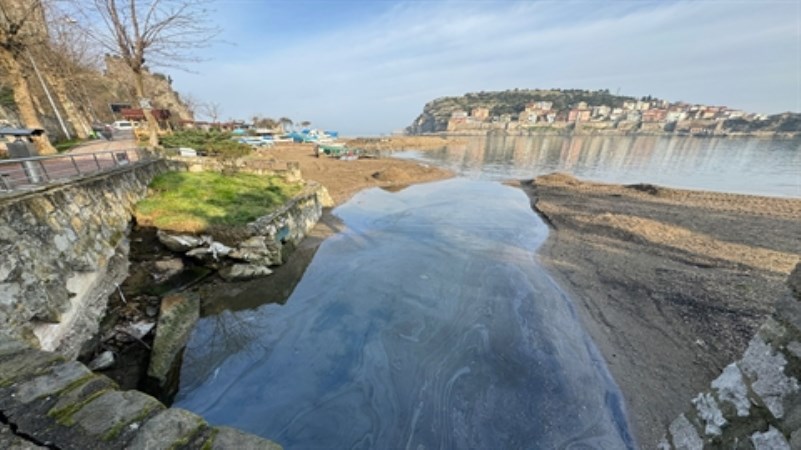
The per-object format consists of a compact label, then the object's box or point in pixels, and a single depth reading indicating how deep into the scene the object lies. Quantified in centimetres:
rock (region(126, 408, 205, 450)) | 217
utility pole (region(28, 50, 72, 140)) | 1888
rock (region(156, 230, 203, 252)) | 915
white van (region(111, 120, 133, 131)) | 3253
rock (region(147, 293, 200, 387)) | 591
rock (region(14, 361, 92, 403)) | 242
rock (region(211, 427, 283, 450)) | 227
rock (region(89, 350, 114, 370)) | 563
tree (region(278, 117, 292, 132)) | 9469
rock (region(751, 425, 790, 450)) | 187
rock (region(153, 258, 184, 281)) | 837
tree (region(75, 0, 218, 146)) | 1497
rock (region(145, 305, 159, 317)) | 709
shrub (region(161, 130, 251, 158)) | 1902
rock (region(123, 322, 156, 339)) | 642
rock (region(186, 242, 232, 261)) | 931
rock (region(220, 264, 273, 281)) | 930
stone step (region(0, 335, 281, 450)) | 214
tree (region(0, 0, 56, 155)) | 1083
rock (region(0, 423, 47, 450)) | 200
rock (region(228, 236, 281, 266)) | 979
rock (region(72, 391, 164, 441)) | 223
